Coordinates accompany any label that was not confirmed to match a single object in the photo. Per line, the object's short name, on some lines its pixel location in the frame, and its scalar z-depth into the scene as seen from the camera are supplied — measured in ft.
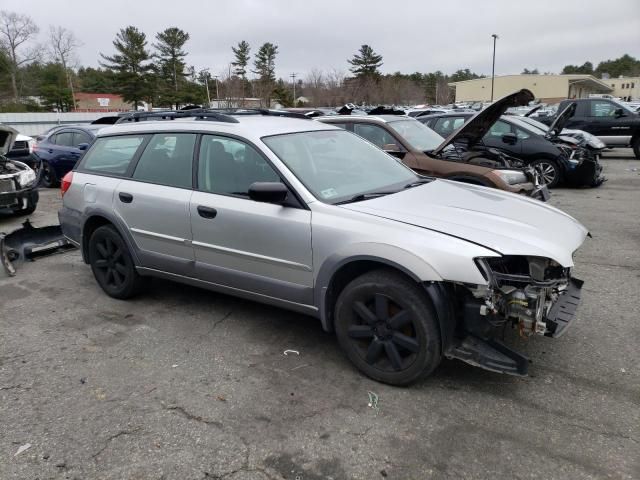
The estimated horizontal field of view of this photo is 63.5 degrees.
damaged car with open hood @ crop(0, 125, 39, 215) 27.20
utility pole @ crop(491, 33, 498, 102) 188.01
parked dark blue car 39.11
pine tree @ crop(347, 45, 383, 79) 250.37
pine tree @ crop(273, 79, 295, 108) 174.38
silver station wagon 9.98
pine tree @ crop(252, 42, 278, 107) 235.40
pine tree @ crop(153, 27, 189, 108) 191.93
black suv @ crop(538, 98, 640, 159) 51.31
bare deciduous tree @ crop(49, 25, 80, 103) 226.38
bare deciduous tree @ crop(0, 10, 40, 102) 194.07
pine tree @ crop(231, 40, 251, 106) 236.43
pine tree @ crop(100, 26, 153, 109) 181.88
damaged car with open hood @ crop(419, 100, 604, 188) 34.86
